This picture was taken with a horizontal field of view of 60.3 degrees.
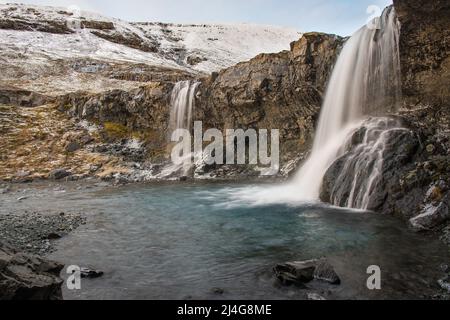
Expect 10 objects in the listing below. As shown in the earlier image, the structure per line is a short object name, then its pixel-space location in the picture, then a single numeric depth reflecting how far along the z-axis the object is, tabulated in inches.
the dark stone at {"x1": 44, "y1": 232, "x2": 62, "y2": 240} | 642.2
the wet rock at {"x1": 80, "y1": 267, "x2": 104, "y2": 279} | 468.8
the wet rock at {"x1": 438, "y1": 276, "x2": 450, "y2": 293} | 409.5
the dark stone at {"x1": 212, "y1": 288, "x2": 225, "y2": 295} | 418.4
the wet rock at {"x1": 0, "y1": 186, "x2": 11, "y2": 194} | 1196.2
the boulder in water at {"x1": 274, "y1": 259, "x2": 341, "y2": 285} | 435.8
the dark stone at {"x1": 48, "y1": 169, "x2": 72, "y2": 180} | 1467.8
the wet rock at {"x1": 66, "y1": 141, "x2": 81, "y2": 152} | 1696.6
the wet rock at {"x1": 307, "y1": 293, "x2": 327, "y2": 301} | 393.6
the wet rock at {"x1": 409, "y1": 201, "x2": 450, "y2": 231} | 629.9
